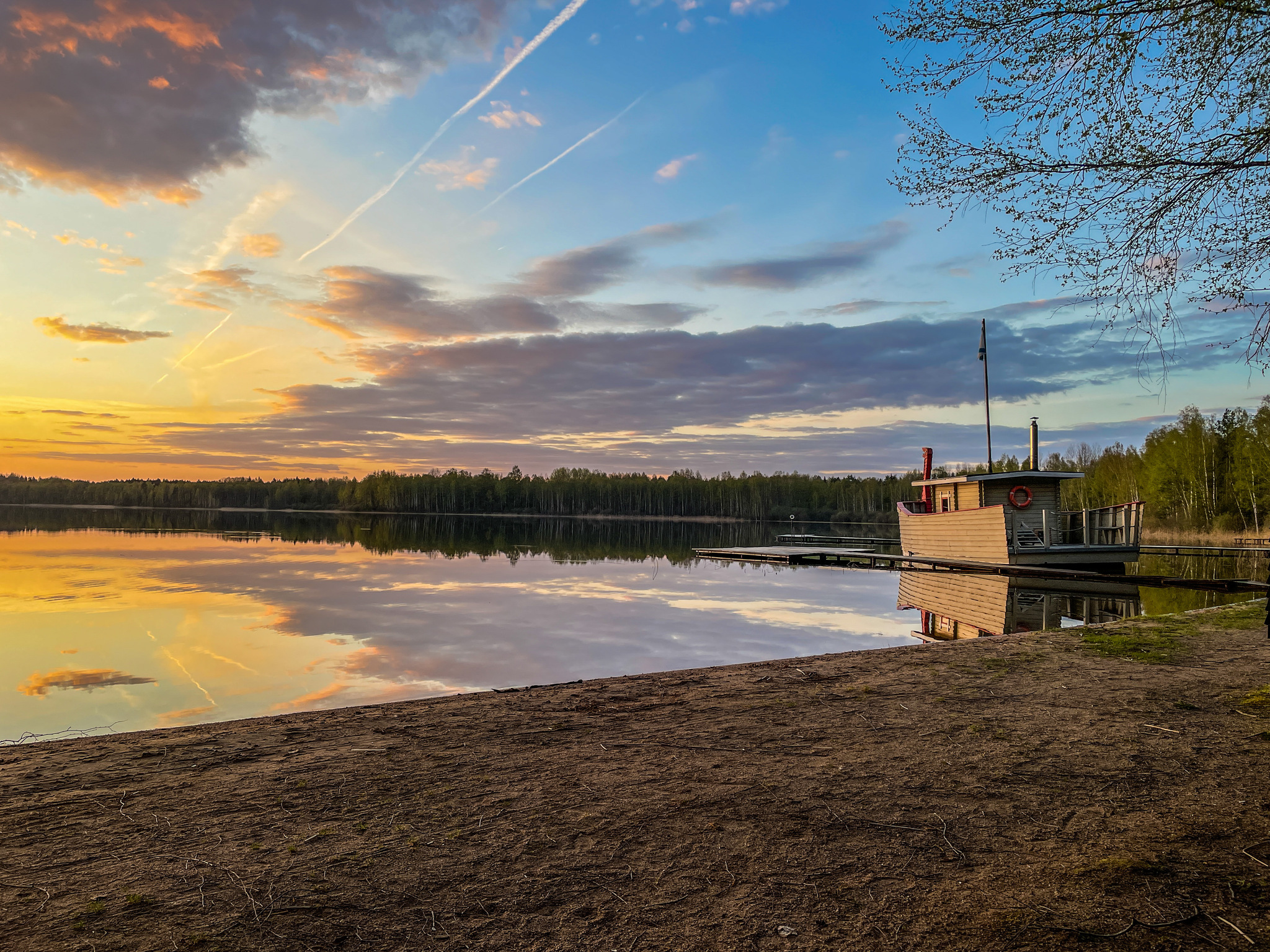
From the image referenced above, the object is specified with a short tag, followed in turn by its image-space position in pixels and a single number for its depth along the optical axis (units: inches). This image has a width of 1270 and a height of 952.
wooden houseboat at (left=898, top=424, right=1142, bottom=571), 992.9
